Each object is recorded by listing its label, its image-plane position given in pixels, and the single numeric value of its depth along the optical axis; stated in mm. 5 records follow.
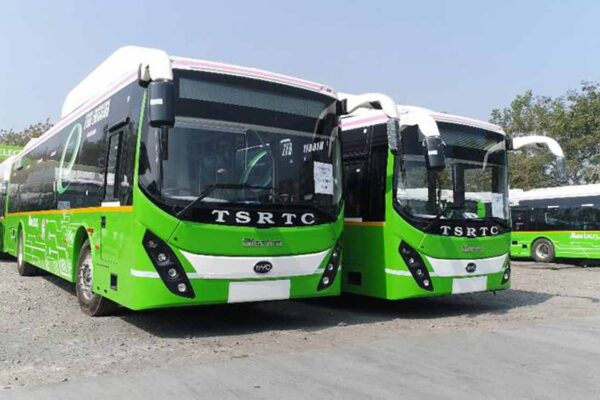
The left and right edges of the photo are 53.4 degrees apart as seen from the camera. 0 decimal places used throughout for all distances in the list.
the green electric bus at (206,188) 6387
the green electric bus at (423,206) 8164
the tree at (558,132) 33844
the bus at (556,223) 20609
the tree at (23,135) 45156
